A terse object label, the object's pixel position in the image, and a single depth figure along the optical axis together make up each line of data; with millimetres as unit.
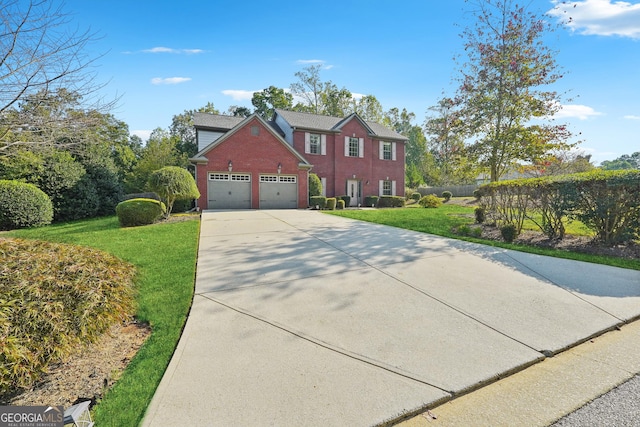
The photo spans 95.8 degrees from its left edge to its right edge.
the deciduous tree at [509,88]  12547
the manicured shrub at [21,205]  11001
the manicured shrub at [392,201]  22188
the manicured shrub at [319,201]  18594
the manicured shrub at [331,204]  18734
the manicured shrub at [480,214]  10055
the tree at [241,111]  35000
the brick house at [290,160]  16984
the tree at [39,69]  5262
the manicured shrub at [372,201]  22500
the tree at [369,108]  38469
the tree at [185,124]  35812
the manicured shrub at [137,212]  10453
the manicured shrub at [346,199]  21078
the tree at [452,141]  14422
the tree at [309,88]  36656
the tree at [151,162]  20594
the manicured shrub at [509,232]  7633
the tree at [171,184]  12062
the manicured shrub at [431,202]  19391
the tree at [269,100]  36125
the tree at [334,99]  37000
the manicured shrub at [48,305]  1948
